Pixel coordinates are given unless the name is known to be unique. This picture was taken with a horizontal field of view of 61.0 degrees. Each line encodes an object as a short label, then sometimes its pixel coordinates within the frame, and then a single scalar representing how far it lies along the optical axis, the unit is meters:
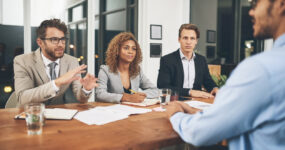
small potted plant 4.23
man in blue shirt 0.74
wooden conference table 0.97
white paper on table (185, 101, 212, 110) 1.73
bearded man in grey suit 1.86
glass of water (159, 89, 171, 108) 1.61
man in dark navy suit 2.85
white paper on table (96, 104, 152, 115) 1.58
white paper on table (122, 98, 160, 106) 1.86
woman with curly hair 2.43
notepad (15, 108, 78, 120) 1.38
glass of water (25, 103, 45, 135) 1.10
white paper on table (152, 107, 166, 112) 1.67
